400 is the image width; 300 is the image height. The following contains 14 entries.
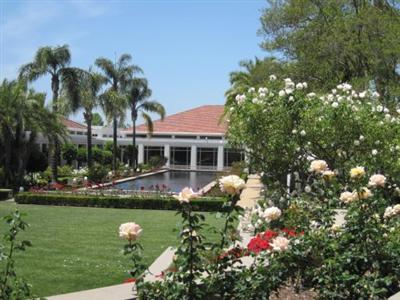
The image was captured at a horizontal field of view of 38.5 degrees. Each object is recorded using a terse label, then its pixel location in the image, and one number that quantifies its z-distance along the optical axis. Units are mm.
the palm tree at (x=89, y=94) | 36375
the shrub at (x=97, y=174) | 33281
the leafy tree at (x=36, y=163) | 36688
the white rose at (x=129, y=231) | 3727
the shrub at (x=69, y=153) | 48572
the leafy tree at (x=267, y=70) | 23744
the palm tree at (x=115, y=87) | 41344
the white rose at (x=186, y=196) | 3650
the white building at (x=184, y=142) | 56688
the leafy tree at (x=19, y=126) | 29062
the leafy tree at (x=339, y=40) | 20859
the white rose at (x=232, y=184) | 3721
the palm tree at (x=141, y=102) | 48125
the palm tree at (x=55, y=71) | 34219
